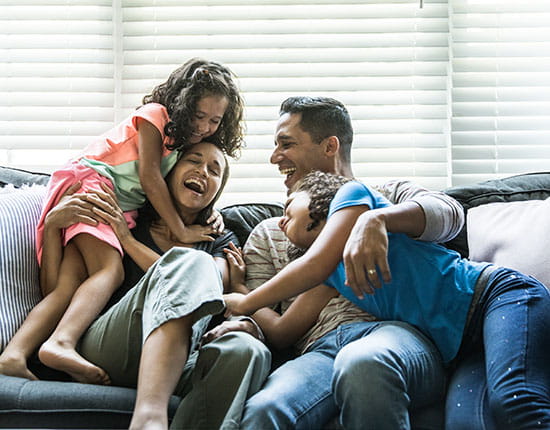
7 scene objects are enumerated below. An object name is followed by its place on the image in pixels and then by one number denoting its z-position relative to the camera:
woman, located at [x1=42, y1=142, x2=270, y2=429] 1.45
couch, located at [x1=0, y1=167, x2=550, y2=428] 1.51
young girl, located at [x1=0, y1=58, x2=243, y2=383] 1.86
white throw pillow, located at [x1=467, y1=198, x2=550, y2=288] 1.88
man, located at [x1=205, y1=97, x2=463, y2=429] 1.40
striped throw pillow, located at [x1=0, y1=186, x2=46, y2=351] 1.82
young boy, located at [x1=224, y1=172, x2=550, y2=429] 1.50
